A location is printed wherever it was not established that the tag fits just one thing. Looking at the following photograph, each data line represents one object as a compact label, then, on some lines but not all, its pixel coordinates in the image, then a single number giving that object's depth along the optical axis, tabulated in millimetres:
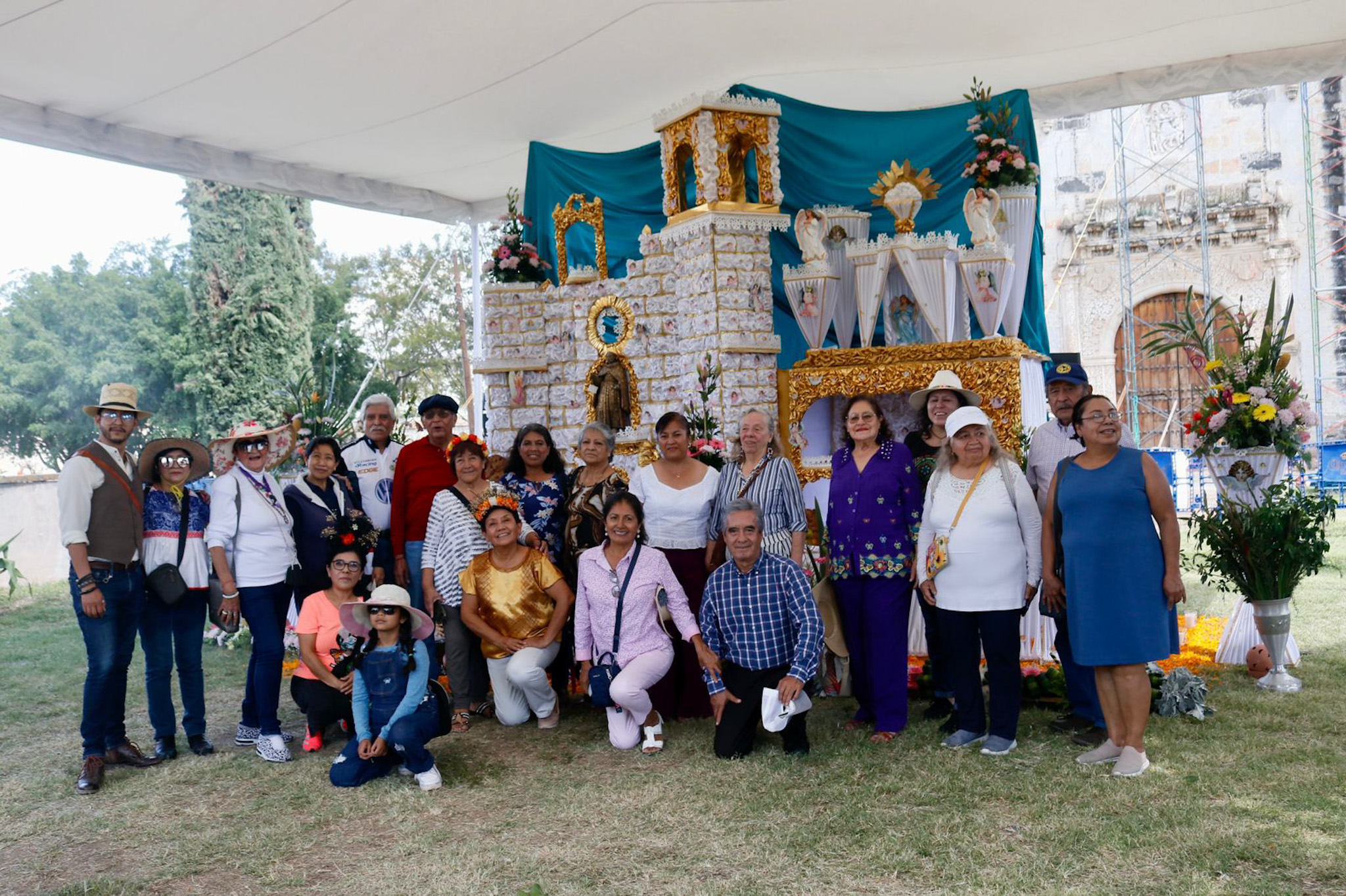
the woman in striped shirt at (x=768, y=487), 4656
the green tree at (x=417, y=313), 25172
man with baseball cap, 4293
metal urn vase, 4902
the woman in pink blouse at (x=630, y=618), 4422
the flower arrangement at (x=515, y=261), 8695
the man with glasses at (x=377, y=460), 5383
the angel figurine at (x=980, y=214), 6445
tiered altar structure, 6352
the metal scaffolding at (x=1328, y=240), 15227
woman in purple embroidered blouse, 4363
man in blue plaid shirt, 4199
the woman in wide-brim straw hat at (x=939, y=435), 4594
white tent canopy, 6051
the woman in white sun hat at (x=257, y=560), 4457
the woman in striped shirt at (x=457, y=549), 4945
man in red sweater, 5238
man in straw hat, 4062
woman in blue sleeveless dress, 3695
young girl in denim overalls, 4027
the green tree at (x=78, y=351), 21031
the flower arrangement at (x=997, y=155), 6723
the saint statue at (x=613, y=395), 7871
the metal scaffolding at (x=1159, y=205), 16203
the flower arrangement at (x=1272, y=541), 4910
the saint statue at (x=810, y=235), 6754
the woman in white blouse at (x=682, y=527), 4809
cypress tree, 18734
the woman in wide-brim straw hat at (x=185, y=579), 4391
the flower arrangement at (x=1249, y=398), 5066
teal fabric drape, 7574
